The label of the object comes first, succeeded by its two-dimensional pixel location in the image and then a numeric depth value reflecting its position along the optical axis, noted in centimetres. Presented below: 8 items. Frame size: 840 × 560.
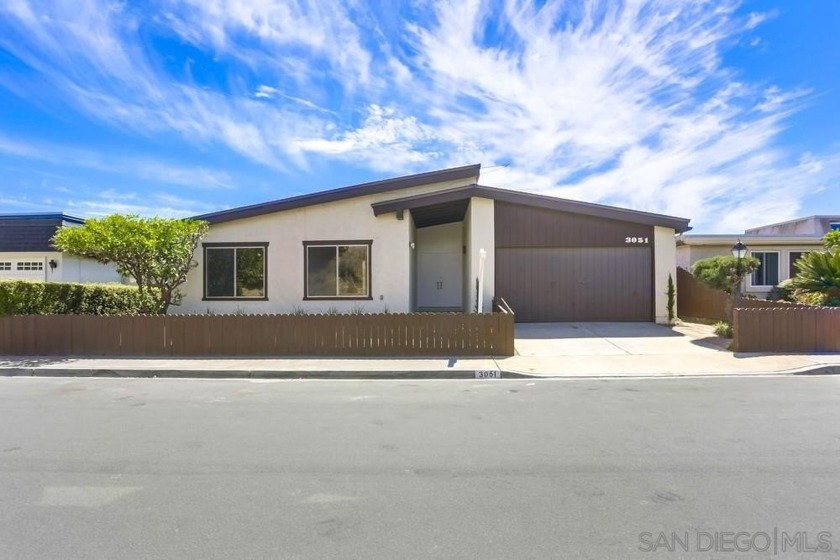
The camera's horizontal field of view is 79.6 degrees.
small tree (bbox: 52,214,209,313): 1223
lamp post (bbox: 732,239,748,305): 1270
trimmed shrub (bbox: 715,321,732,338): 1299
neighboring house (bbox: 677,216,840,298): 2011
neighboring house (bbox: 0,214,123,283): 1858
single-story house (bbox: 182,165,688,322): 1527
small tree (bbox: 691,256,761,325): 1270
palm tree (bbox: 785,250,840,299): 1362
